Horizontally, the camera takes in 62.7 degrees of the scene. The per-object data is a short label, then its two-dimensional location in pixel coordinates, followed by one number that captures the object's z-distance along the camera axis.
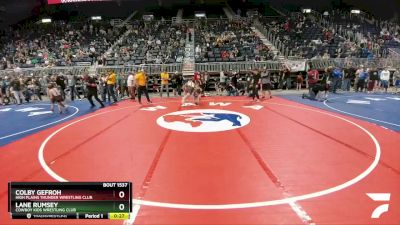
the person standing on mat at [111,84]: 15.73
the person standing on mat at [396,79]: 18.89
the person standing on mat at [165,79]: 18.17
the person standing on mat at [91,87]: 14.04
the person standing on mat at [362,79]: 18.20
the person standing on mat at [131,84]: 16.36
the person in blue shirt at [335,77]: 17.91
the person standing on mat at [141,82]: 14.09
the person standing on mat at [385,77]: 17.83
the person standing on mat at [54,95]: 13.11
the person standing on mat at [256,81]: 14.61
